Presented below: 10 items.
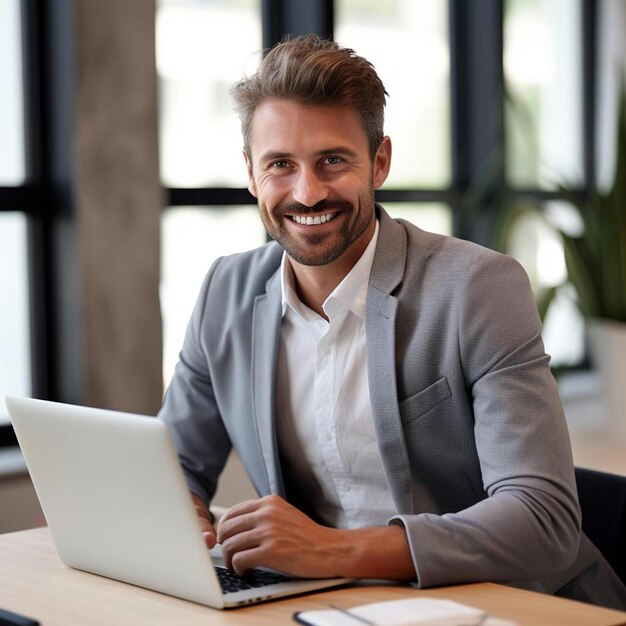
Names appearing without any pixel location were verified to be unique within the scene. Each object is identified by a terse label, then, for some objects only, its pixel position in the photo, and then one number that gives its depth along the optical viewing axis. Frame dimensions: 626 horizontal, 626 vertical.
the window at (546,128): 4.68
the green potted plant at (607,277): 4.19
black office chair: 2.23
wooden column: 3.26
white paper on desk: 1.87
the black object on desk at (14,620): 1.90
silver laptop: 1.94
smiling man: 2.05
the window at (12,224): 3.34
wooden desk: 1.92
